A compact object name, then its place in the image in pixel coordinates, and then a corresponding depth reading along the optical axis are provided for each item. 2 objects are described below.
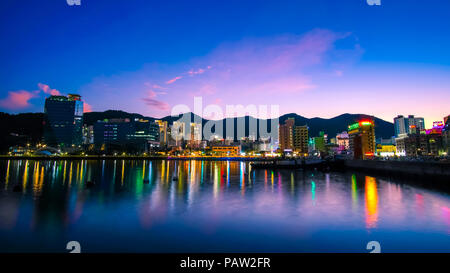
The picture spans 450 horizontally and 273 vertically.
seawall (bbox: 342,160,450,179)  29.33
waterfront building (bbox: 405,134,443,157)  114.38
